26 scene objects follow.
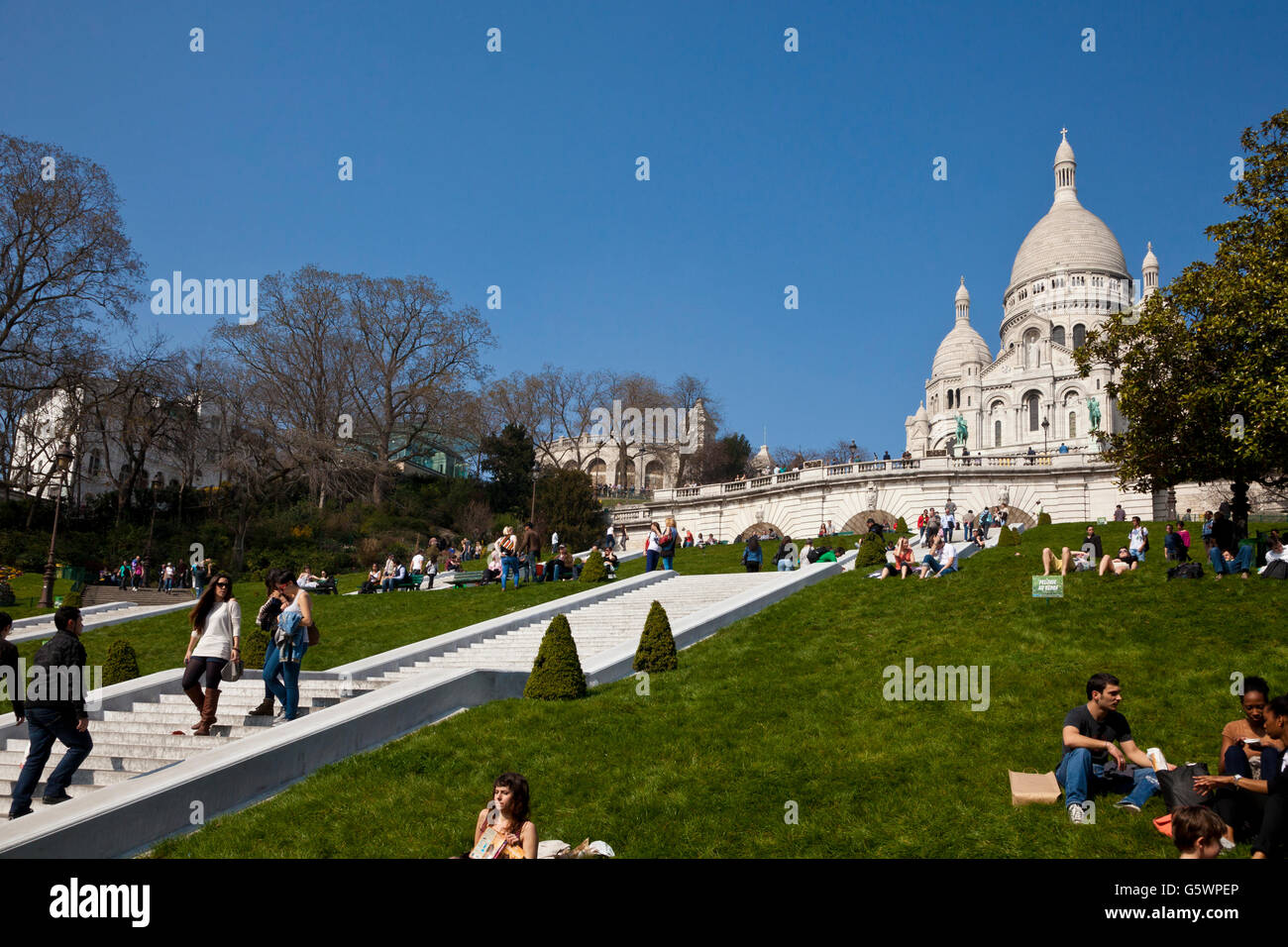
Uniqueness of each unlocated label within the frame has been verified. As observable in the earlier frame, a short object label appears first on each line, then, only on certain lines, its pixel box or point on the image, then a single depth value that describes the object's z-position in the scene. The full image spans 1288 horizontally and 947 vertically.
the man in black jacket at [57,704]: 8.40
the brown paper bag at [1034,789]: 8.30
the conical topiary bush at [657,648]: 14.42
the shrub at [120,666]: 15.06
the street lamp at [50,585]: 26.00
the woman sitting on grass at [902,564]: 21.11
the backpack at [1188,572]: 17.27
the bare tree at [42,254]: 34.91
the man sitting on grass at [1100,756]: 8.16
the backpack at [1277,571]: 16.39
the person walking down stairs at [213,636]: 10.77
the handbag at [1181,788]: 7.55
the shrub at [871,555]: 23.16
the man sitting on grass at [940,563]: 20.89
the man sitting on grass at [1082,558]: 18.45
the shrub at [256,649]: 15.85
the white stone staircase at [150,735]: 10.43
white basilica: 92.50
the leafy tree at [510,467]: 55.75
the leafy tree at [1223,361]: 20.77
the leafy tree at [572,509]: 47.50
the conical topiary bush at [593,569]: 26.05
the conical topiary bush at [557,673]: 12.60
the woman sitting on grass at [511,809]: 6.84
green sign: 16.58
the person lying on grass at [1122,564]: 18.16
